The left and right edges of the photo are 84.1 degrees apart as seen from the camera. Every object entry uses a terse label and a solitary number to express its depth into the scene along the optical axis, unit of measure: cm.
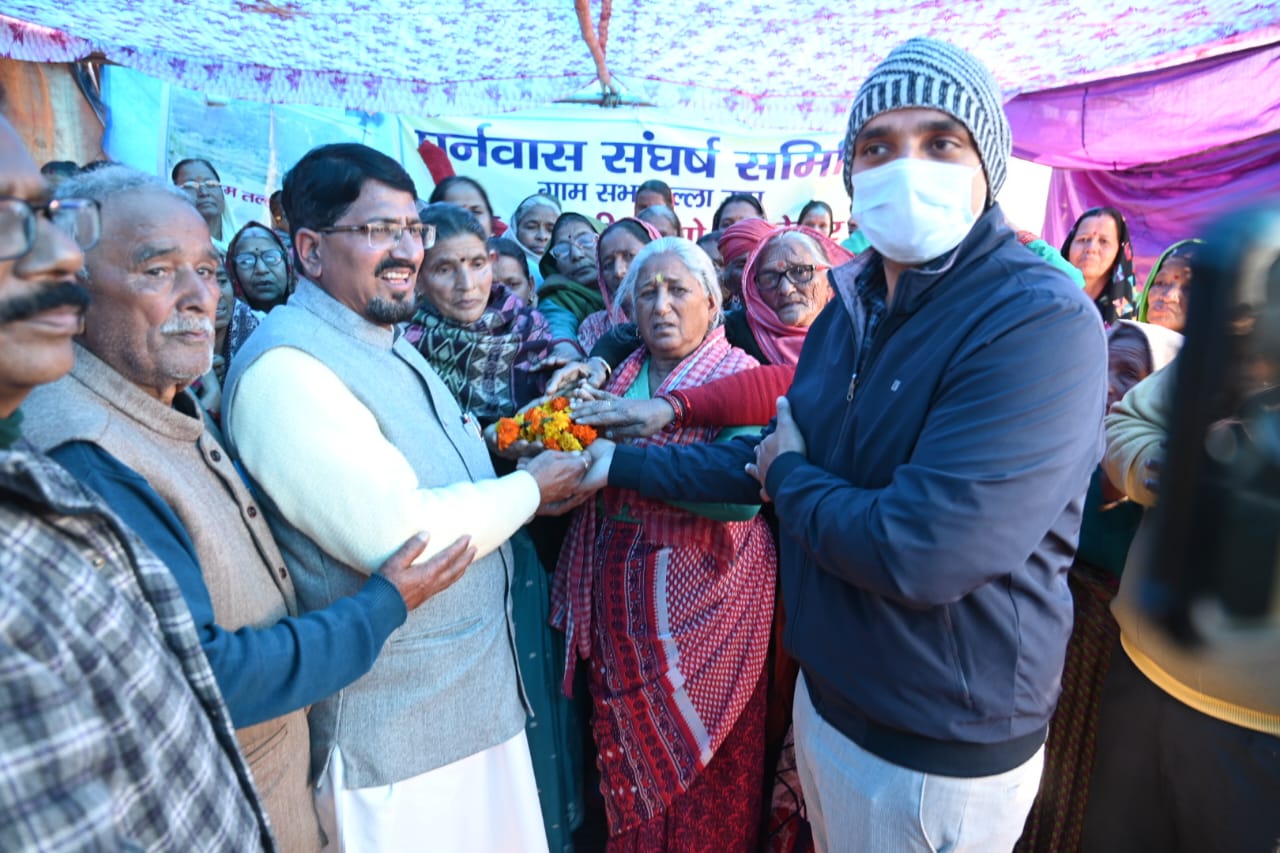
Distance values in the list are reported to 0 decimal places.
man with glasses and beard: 162
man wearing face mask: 131
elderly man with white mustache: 126
